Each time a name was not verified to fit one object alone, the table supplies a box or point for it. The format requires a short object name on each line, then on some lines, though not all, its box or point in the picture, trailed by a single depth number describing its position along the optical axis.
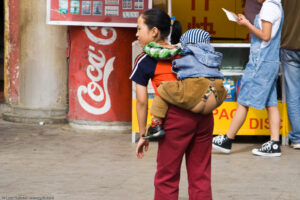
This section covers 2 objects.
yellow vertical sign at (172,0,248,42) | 14.45
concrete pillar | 11.94
